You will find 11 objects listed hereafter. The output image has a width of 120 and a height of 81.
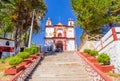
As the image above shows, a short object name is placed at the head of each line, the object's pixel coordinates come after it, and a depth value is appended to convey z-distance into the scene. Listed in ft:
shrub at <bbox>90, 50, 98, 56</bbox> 22.59
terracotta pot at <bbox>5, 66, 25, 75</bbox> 14.00
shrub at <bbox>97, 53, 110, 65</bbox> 16.67
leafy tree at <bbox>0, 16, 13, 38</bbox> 33.95
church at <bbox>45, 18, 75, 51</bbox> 57.96
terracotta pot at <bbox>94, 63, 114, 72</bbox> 15.12
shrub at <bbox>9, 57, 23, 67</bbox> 14.71
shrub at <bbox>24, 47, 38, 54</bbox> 25.21
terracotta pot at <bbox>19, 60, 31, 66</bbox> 16.63
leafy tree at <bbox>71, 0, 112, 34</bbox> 29.13
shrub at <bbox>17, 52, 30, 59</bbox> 19.99
